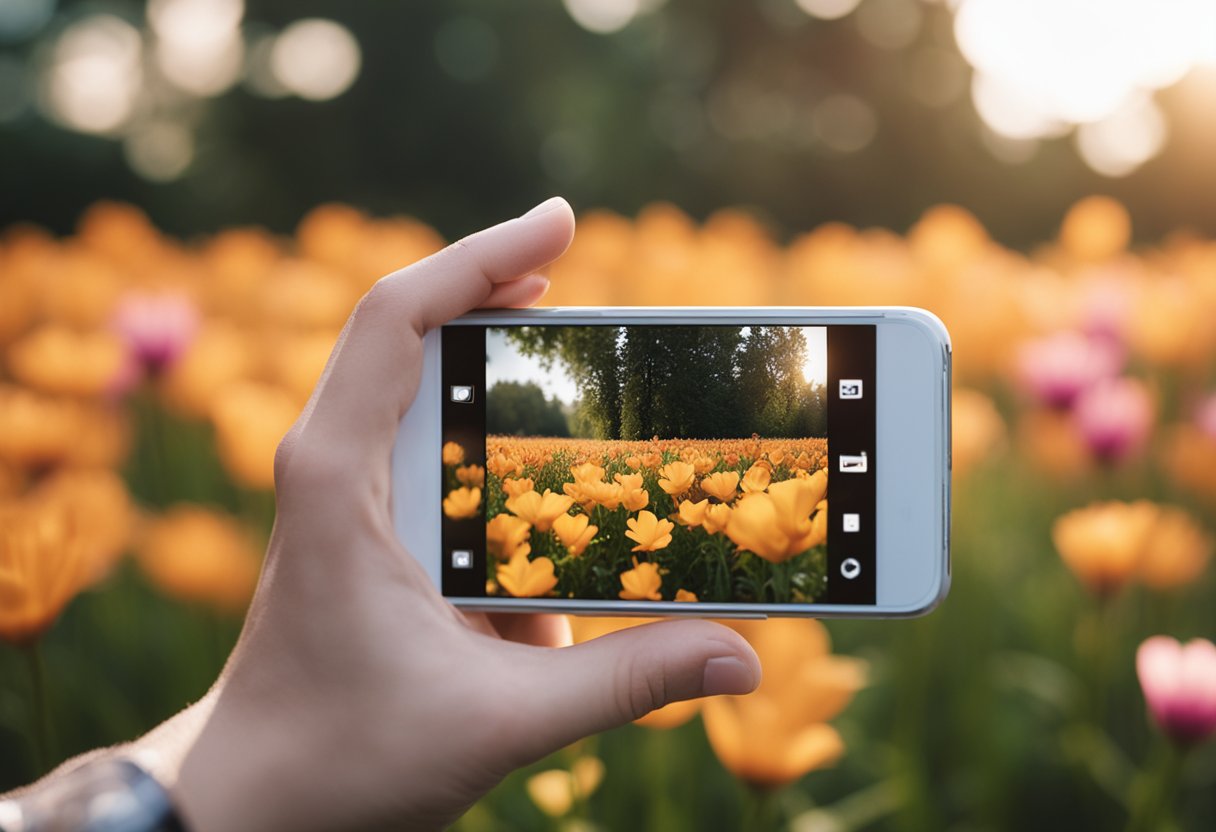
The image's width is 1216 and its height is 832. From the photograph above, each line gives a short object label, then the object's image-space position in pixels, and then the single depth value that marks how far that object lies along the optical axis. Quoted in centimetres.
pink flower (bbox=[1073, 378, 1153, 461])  104
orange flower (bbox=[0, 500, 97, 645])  75
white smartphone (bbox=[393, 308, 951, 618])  69
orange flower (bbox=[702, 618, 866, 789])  72
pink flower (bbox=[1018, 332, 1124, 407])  112
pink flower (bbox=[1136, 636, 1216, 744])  76
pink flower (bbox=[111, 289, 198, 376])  116
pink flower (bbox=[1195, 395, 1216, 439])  107
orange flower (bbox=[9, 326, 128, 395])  112
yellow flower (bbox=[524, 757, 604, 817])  74
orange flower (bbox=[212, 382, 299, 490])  98
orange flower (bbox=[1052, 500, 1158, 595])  88
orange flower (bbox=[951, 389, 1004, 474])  107
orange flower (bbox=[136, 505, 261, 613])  96
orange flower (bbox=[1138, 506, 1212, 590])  98
